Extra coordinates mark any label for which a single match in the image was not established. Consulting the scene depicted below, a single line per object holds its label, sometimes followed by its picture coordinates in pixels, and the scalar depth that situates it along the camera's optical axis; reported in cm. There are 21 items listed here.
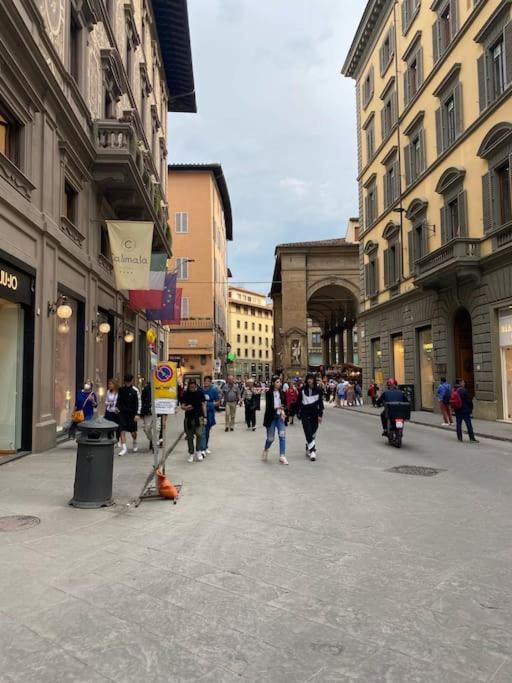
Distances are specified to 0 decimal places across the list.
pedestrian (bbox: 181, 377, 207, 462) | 1129
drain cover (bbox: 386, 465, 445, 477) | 953
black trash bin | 691
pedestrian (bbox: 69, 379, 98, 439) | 1241
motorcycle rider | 1392
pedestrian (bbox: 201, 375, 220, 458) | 1166
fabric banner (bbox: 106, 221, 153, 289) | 1403
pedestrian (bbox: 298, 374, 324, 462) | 1116
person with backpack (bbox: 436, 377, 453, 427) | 1872
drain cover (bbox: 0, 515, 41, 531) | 598
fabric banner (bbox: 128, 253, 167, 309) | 1829
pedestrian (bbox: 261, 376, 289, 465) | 1095
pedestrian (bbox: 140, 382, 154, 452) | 1484
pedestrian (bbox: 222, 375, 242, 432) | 1838
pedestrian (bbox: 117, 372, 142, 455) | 1230
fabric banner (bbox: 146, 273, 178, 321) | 2164
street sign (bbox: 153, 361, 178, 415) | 987
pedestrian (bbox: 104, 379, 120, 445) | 1248
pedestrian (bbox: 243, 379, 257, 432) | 1877
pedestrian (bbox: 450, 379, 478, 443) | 1418
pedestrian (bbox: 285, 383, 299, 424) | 1951
